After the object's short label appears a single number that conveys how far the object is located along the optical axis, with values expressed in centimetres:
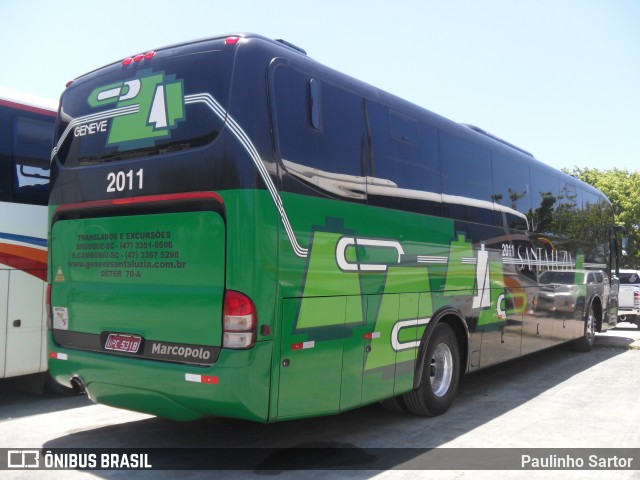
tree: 4278
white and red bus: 703
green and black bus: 458
